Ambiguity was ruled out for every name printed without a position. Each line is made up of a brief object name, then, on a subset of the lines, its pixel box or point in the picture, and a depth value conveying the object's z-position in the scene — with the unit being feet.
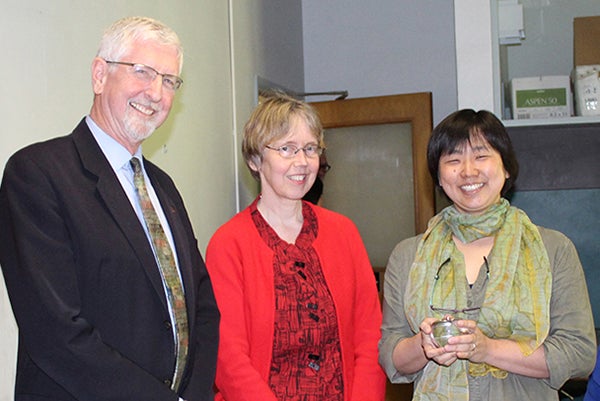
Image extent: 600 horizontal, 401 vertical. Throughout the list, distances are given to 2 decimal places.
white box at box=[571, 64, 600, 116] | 11.14
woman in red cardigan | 6.39
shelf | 11.03
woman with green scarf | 5.83
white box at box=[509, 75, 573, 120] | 11.31
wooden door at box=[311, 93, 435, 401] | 15.02
